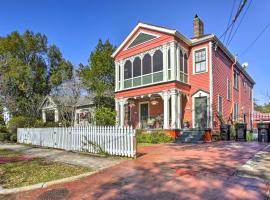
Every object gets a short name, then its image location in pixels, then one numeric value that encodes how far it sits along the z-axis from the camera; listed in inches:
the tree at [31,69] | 1089.4
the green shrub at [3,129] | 834.2
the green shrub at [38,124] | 819.6
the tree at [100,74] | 938.1
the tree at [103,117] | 567.2
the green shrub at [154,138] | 569.3
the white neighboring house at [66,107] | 912.0
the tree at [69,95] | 886.4
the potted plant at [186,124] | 653.3
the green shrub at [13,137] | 706.8
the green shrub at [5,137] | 745.6
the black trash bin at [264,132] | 533.3
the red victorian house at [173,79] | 627.4
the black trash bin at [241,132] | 563.2
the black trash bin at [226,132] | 612.3
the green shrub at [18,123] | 763.4
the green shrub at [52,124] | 882.4
